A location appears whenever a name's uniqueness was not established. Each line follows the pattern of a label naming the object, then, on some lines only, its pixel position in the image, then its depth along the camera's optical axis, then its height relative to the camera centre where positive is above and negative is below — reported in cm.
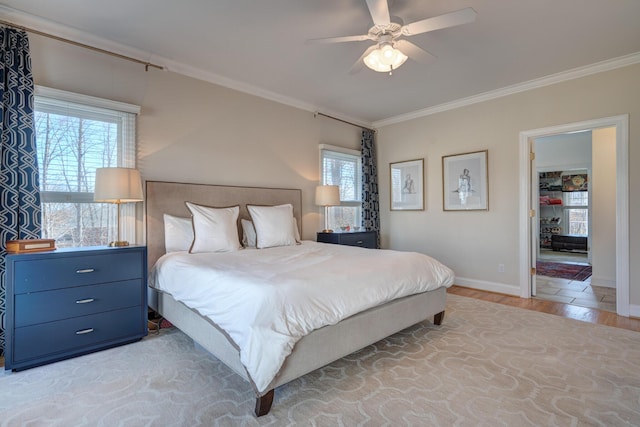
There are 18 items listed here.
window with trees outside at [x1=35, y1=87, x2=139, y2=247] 268 +51
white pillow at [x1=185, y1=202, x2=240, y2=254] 306 -19
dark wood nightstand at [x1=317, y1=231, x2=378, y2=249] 439 -40
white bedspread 163 -52
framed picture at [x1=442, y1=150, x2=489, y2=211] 438 +42
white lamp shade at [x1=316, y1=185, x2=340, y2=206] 446 +23
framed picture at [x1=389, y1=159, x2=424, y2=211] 507 +43
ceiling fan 206 +131
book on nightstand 225 -25
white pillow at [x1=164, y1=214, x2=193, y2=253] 312 -22
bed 179 -80
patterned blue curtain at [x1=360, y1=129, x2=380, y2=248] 535 +43
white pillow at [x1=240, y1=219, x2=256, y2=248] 364 -28
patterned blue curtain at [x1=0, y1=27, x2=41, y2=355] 239 +50
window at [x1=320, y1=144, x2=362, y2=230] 499 +53
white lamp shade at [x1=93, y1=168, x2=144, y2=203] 259 +23
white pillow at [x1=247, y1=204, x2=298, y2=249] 353 -17
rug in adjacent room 538 -115
